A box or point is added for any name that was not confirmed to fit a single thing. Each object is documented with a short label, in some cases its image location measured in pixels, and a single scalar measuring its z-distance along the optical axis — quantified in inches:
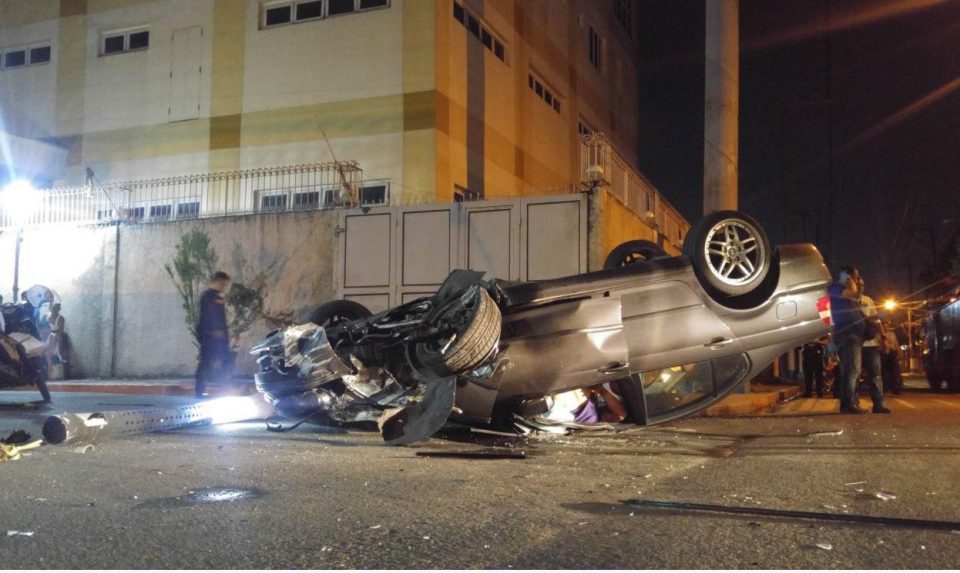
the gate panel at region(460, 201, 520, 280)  494.0
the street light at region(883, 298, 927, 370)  1246.2
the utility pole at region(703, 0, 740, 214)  430.9
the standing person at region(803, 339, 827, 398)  542.6
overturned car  216.5
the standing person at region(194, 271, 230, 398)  368.2
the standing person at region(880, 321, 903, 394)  601.3
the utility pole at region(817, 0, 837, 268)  919.2
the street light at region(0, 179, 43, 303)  631.8
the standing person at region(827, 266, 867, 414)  347.6
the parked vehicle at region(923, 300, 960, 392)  653.9
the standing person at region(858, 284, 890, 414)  350.1
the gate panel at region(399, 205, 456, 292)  508.7
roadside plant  542.9
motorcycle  335.0
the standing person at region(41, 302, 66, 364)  555.2
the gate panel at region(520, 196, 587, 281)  479.2
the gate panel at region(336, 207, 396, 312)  521.7
